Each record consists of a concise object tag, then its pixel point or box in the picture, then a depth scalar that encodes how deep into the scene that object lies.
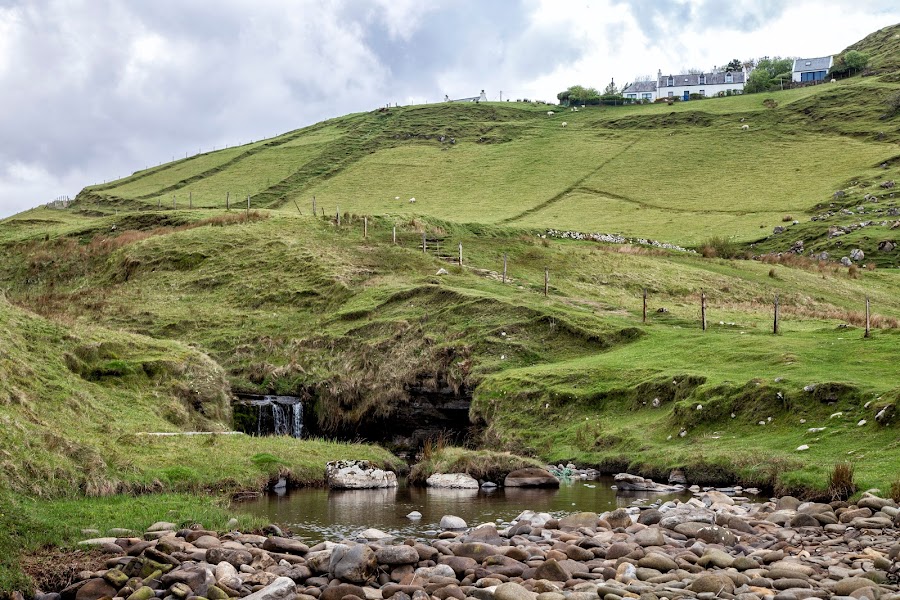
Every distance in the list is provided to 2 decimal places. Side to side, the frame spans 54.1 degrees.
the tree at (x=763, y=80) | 184.38
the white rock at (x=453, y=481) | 32.22
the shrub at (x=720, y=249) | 80.23
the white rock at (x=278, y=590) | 15.15
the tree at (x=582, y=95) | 194.75
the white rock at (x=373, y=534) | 20.31
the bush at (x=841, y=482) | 23.59
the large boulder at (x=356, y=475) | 32.44
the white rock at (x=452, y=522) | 22.53
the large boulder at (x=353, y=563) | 16.27
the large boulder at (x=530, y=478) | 31.73
